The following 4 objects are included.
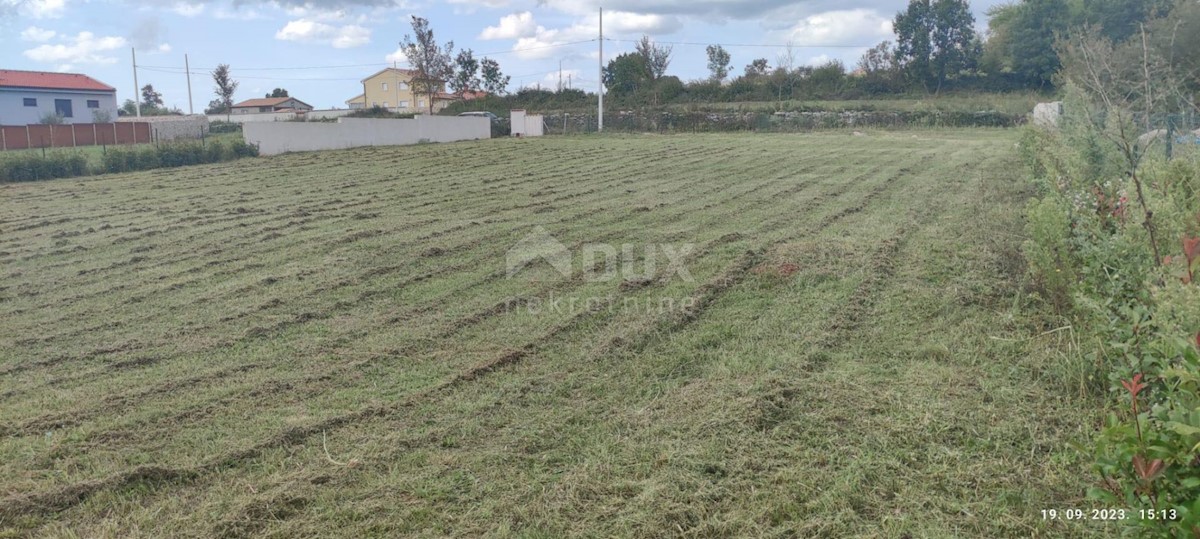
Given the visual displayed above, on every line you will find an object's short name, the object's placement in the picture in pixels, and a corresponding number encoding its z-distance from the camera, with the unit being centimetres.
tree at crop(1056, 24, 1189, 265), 310
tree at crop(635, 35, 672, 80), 4053
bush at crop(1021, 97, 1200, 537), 176
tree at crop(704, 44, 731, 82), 4303
